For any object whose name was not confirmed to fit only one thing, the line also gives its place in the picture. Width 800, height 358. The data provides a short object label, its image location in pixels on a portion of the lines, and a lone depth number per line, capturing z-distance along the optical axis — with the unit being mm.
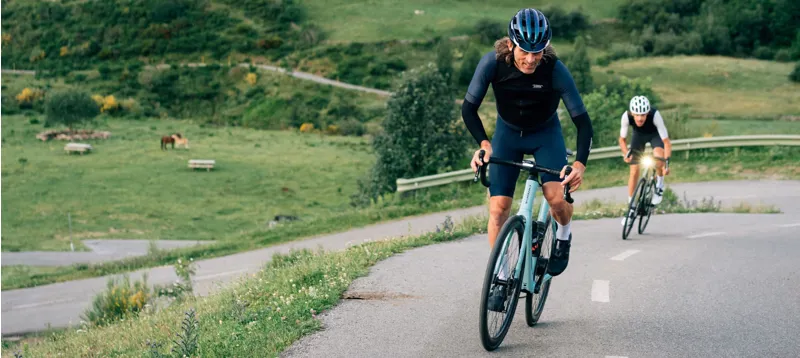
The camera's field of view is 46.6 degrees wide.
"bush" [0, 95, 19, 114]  85938
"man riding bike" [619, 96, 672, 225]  13594
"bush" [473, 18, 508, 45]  101000
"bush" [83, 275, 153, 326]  14109
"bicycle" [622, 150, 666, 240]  13938
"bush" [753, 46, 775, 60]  83812
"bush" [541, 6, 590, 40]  96875
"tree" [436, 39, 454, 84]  85294
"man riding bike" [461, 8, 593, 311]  6422
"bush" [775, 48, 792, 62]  81500
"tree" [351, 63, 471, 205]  30234
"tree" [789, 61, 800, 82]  72875
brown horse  64938
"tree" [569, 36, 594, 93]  69312
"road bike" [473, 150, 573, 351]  6223
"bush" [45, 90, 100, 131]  73375
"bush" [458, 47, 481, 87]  83312
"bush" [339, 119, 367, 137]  81062
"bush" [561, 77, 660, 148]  34062
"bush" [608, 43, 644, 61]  86569
